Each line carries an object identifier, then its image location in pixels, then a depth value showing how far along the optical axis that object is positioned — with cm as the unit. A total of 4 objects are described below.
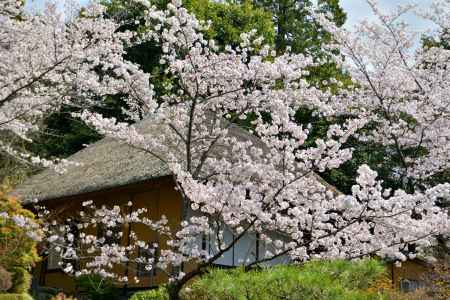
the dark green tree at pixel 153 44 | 2222
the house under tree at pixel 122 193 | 1199
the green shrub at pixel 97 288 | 1204
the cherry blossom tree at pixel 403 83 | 1112
